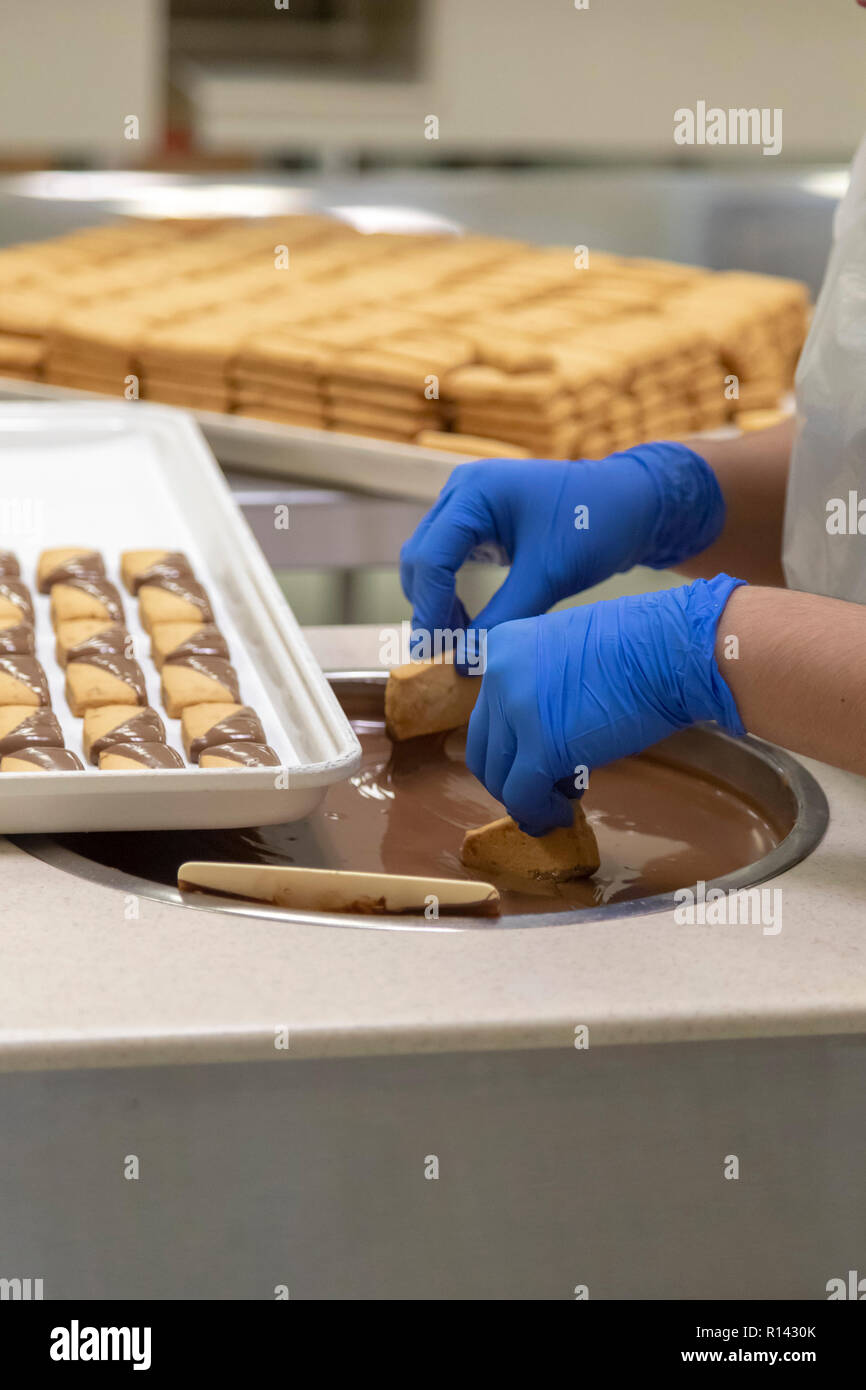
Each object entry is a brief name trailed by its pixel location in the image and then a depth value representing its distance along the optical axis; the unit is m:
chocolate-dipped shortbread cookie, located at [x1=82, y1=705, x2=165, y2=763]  1.45
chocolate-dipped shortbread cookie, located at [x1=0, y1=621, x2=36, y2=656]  1.56
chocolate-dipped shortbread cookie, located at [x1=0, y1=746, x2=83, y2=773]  1.40
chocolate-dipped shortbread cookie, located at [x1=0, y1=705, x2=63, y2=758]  1.43
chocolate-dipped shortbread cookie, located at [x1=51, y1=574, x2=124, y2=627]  1.62
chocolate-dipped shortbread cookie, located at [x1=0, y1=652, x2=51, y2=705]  1.50
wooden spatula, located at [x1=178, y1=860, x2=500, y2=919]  1.34
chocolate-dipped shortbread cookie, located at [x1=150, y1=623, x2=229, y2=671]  1.56
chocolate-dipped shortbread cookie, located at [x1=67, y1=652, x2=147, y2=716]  1.50
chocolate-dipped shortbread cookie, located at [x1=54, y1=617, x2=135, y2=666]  1.56
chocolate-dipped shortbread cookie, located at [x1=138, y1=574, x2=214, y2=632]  1.61
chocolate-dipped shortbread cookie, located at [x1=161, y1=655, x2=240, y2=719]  1.51
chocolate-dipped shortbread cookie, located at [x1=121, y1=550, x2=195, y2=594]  1.66
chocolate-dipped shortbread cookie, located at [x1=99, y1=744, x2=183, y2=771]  1.42
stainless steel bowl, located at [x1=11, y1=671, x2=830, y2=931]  1.34
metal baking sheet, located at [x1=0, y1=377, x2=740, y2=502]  2.04
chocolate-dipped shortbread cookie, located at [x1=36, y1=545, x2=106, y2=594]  1.66
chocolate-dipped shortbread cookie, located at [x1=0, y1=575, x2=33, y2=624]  1.61
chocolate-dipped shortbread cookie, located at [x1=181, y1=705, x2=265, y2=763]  1.45
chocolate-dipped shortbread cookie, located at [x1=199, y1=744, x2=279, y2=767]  1.42
